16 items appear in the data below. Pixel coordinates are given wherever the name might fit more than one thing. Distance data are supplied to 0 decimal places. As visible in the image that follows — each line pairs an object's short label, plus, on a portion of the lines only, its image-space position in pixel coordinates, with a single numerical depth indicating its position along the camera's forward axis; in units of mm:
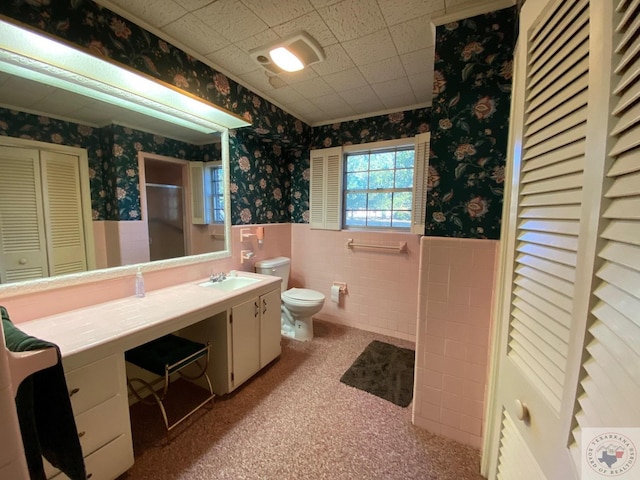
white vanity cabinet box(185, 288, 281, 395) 1812
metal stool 1477
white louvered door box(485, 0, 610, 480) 569
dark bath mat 1934
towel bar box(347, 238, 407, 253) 2668
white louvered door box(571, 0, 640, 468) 444
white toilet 2551
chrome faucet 2189
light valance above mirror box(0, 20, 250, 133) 1216
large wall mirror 1307
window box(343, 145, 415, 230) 2770
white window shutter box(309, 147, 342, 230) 2965
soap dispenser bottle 1712
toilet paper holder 3028
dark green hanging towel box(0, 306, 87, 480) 687
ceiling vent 1586
